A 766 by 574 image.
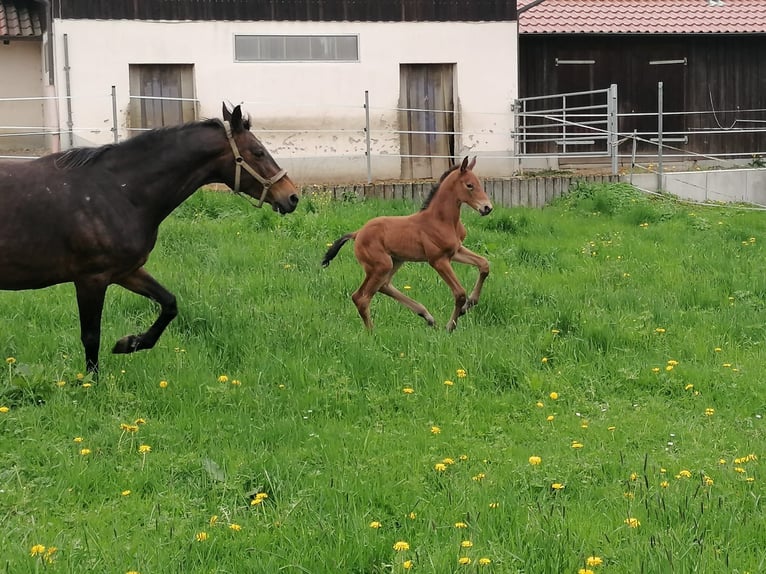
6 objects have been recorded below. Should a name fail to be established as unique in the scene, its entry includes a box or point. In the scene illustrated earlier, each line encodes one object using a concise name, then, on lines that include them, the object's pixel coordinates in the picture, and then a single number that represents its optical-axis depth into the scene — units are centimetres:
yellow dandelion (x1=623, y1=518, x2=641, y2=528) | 440
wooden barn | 2189
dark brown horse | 681
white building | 1741
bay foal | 873
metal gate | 1947
